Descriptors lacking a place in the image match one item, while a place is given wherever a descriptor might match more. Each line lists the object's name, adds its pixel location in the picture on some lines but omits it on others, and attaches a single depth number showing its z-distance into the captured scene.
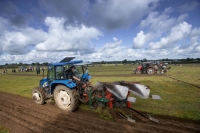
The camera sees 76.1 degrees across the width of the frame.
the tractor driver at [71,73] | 6.20
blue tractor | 5.66
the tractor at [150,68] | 20.59
